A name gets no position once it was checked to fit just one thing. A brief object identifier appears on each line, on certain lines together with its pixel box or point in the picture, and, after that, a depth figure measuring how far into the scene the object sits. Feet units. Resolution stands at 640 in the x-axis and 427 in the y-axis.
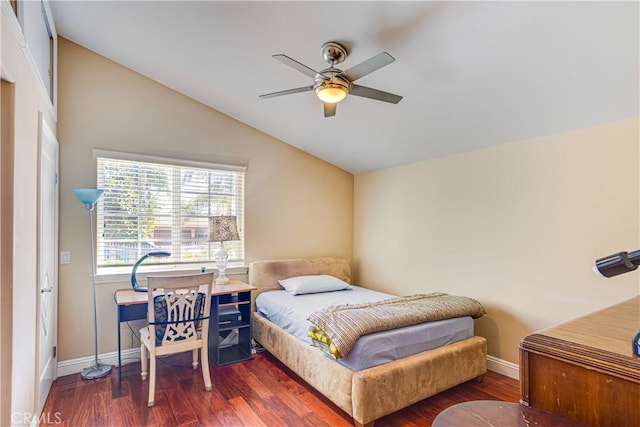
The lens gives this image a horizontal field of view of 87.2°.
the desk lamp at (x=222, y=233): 12.06
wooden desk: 10.05
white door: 7.63
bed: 7.45
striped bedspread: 7.77
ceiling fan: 6.53
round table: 3.21
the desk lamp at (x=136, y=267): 10.93
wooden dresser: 2.76
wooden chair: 8.83
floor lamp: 9.84
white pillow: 12.92
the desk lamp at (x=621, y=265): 2.81
